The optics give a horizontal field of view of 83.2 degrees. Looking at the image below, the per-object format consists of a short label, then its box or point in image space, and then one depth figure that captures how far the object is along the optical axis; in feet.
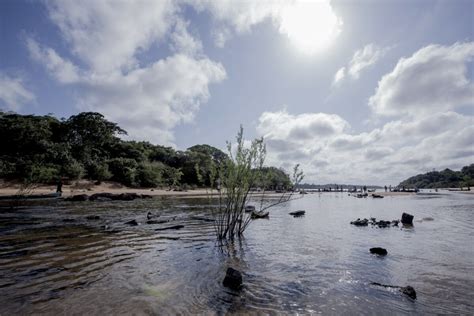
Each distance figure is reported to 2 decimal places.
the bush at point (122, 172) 206.80
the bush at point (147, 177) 218.67
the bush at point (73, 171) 172.35
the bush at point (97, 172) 191.14
